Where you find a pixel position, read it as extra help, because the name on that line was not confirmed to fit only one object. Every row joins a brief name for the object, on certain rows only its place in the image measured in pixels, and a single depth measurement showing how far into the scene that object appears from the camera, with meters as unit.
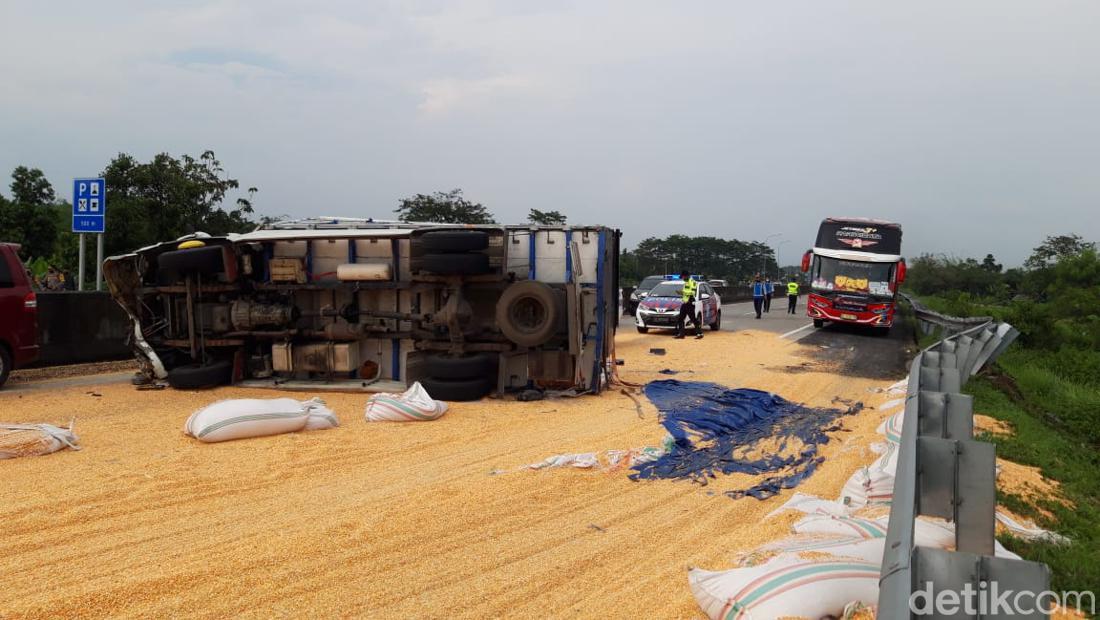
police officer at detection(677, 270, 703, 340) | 20.23
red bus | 21.34
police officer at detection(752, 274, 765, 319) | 30.17
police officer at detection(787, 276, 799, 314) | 32.25
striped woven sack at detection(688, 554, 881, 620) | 3.24
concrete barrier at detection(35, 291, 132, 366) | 12.21
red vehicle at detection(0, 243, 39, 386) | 9.93
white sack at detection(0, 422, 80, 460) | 6.33
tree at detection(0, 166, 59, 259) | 28.44
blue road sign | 13.04
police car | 21.27
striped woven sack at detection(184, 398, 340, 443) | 7.05
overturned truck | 9.80
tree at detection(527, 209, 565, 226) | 56.63
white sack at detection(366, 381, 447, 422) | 8.14
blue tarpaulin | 6.35
